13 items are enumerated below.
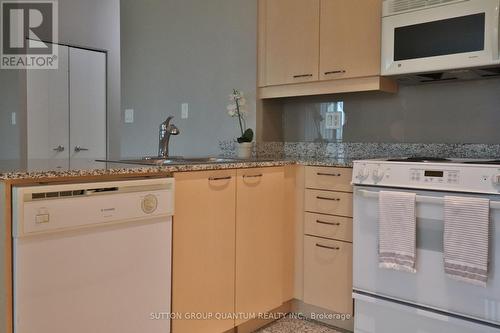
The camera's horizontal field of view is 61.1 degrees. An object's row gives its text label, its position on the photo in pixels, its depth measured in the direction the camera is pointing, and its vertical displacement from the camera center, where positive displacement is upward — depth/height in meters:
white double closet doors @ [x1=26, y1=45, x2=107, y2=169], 3.81 +0.36
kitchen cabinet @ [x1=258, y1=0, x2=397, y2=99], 2.40 +0.61
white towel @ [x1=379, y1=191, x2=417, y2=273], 1.87 -0.37
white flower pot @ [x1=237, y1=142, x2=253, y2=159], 2.72 -0.01
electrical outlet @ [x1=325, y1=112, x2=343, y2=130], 2.82 +0.19
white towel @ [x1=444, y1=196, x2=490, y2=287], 1.68 -0.36
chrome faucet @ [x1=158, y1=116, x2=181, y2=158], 2.38 +0.06
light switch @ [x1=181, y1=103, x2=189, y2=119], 3.26 +0.28
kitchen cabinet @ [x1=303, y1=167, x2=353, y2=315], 2.22 -0.49
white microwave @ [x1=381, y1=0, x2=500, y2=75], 1.96 +0.57
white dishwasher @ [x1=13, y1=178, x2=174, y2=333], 1.32 -0.39
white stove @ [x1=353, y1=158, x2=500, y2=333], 1.71 -0.51
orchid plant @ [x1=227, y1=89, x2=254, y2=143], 2.75 +0.25
